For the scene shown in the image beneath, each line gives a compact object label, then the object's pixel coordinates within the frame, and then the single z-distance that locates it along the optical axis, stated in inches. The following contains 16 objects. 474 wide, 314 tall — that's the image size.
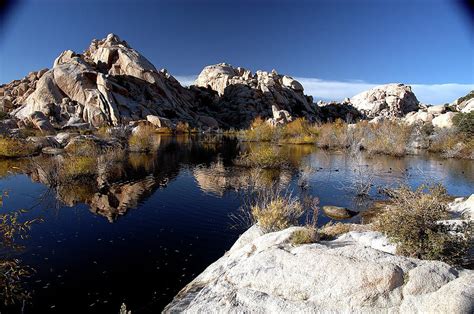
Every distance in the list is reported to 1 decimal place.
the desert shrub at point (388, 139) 1694.1
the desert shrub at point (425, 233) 299.3
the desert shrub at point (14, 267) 339.6
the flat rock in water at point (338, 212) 682.2
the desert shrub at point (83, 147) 1114.1
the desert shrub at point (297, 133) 2369.6
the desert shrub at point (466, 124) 1768.0
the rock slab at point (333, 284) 240.5
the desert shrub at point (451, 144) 1651.1
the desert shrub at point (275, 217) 443.5
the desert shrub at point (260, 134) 2442.2
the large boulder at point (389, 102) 5502.0
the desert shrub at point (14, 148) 1221.2
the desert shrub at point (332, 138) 2105.1
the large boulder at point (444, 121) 2176.2
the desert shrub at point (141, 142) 1558.8
